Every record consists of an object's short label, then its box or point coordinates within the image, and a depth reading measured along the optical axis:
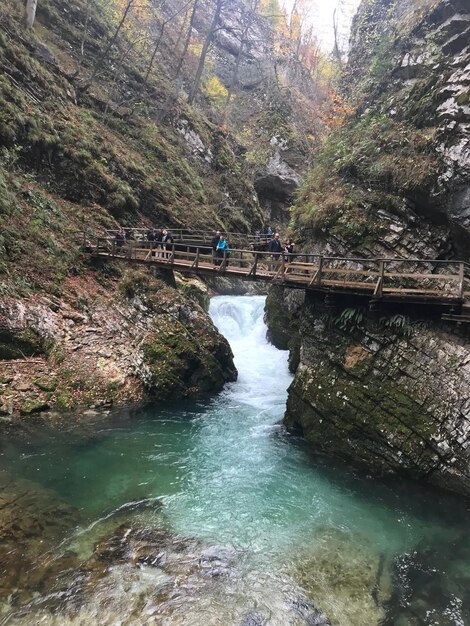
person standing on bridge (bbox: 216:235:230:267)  18.00
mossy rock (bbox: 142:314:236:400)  16.05
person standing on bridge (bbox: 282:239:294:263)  17.55
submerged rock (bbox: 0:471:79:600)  6.69
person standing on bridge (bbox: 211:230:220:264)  19.47
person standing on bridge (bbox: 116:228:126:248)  18.44
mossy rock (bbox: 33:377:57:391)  12.73
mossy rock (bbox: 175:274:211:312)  22.36
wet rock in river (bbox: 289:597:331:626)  6.66
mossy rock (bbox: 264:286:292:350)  22.62
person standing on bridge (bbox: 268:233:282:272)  18.56
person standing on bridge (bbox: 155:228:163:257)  20.76
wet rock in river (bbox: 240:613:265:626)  6.50
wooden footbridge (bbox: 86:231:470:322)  11.47
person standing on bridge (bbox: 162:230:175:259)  19.85
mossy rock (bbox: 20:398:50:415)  11.93
